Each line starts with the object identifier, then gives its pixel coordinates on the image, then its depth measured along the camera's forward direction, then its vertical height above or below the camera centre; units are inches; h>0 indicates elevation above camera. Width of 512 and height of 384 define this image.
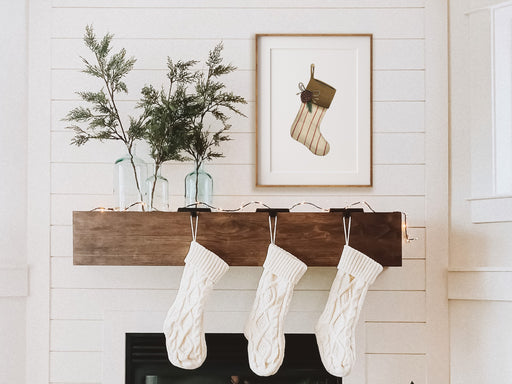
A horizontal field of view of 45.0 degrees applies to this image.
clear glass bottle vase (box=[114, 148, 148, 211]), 85.7 +2.1
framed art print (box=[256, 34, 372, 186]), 89.5 +11.9
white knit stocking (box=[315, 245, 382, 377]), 78.5 -14.3
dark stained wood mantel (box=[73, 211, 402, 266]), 80.4 -5.2
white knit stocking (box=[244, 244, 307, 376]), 78.3 -14.3
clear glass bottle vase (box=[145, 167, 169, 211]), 85.0 +0.5
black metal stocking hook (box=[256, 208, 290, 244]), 80.5 -3.5
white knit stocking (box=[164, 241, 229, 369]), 77.3 -14.2
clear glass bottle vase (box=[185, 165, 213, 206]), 85.7 +1.2
